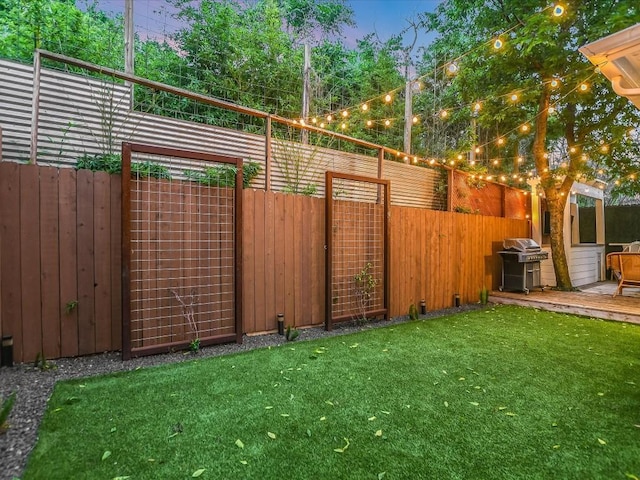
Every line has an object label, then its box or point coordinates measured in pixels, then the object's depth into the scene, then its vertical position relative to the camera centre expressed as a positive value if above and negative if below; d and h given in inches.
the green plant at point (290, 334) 146.6 -42.5
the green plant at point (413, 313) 187.6 -41.9
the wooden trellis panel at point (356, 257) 164.7 -10.2
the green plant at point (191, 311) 127.9 -28.7
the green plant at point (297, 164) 193.9 +43.7
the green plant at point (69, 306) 111.7 -23.0
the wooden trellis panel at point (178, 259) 119.7 -8.4
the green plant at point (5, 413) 68.7 -36.1
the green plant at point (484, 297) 234.5 -41.2
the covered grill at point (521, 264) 244.1 -19.0
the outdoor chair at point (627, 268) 222.7 -19.9
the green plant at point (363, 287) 177.3 -26.3
